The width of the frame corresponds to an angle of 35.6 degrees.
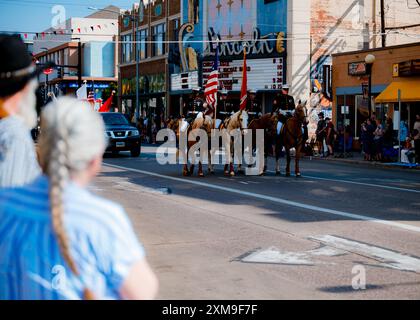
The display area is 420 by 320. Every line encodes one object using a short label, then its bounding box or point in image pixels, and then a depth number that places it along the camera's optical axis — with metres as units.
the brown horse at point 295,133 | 18.88
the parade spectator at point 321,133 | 30.00
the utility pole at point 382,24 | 32.56
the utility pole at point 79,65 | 46.71
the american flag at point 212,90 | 20.18
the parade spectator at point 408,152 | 24.11
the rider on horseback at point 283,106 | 19.80
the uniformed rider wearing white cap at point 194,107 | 19.62
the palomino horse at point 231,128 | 18.61
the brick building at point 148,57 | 51.91
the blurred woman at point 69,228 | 2.24
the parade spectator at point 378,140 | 26.10
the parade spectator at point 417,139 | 23.88
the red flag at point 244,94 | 20.49
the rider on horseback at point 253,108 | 21.48
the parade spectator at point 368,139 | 26.64
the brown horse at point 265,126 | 19.44
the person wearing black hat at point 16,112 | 2.88
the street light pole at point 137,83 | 50.59
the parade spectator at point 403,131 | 27.14
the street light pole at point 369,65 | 27.27
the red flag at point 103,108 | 30.97
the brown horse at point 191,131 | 18.31
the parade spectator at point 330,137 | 29.42
